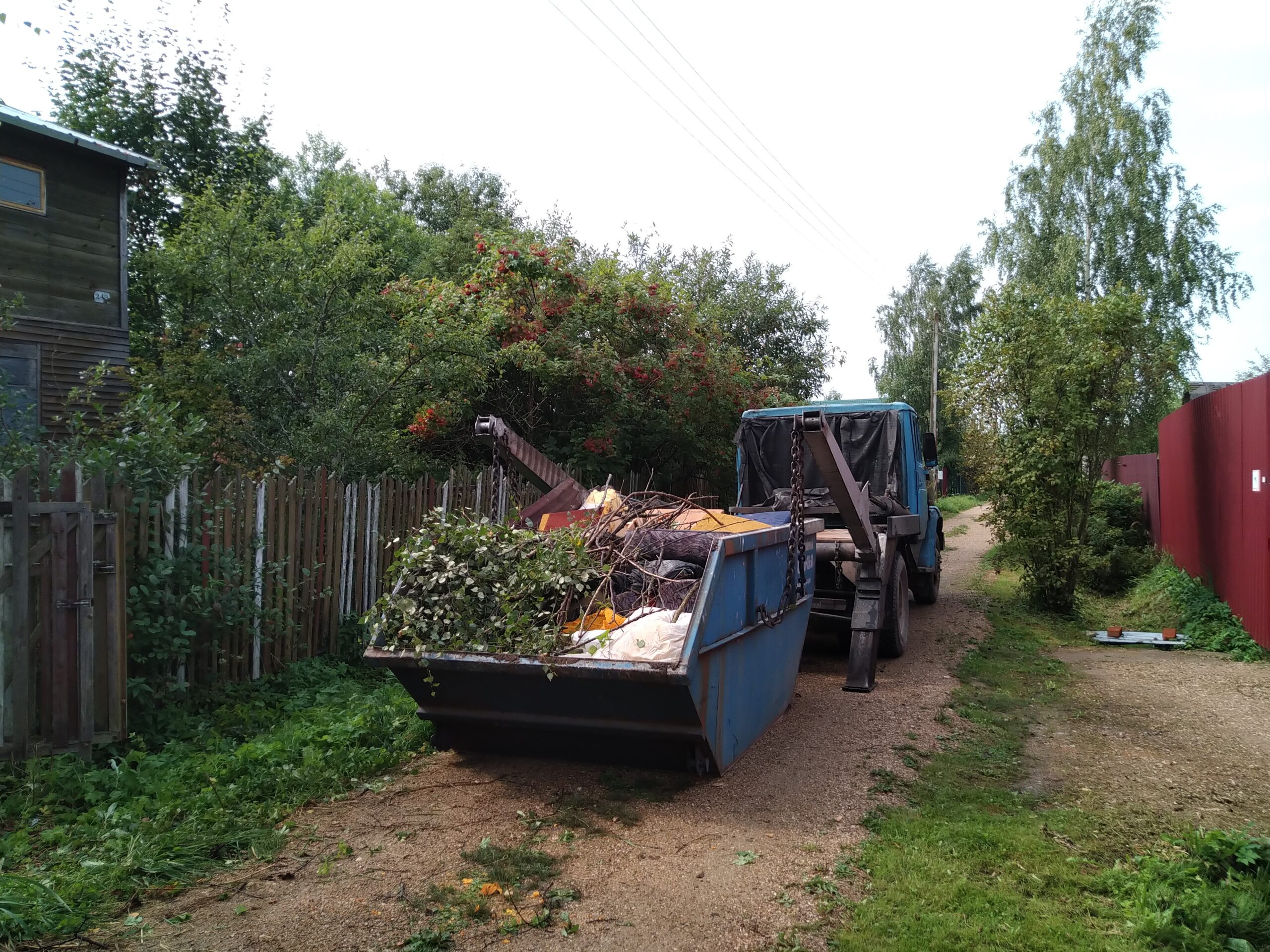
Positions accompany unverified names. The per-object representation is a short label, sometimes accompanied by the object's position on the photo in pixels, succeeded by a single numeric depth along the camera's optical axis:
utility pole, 35.22
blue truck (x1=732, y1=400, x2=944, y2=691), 7.86
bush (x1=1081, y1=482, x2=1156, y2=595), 14.96
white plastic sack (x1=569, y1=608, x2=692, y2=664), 4.59
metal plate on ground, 10.36
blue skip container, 4.63
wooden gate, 4.75
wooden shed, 12.09
